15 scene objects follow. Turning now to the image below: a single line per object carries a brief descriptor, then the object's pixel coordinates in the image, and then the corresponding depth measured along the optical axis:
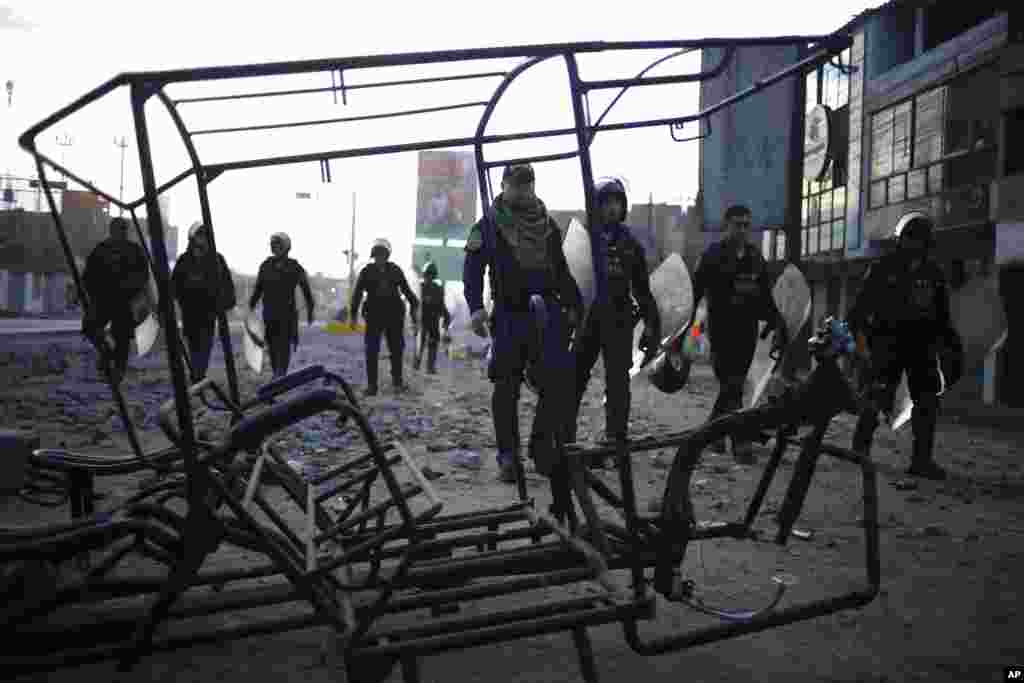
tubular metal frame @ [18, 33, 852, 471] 1.85
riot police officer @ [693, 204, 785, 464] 6.13
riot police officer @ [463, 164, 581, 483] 3.78
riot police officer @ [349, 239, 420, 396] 10.39
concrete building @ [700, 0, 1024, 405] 11.23
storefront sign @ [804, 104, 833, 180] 18.00
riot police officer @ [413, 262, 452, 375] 14.97
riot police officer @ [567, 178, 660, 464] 5.34
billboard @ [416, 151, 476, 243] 50.69
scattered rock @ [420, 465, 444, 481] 5.00
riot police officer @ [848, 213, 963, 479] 5.61
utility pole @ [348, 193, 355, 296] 55.28
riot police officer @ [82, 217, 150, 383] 7.84
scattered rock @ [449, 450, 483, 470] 5.76
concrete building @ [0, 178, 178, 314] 50.28
